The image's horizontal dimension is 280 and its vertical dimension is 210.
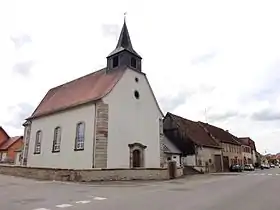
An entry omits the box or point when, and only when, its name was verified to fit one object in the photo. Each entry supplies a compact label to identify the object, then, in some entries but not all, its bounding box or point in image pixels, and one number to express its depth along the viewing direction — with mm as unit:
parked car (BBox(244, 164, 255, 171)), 42044
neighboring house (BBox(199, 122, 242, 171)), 39157
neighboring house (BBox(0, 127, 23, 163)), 43310
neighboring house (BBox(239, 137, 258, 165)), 63006
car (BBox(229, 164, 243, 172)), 37042
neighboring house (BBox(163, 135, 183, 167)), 27889
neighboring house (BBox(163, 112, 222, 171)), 30606
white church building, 17457
